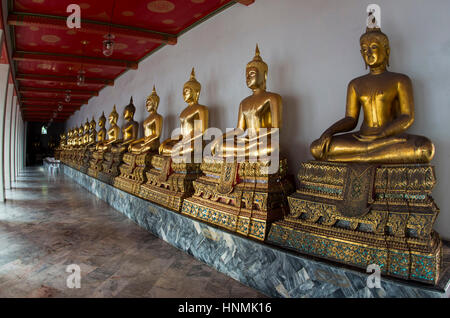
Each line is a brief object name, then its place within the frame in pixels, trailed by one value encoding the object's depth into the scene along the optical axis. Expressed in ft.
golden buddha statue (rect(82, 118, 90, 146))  35.22
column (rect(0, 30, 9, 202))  17.84
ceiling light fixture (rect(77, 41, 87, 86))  20.30
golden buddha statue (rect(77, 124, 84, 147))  37.12
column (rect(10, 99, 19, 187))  30.42
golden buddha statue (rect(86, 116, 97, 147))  33.50
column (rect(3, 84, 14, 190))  24.48
